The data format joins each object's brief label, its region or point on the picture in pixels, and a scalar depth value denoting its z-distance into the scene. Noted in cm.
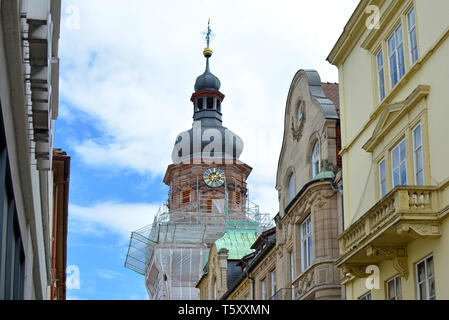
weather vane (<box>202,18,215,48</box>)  12386
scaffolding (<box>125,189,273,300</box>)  8762
